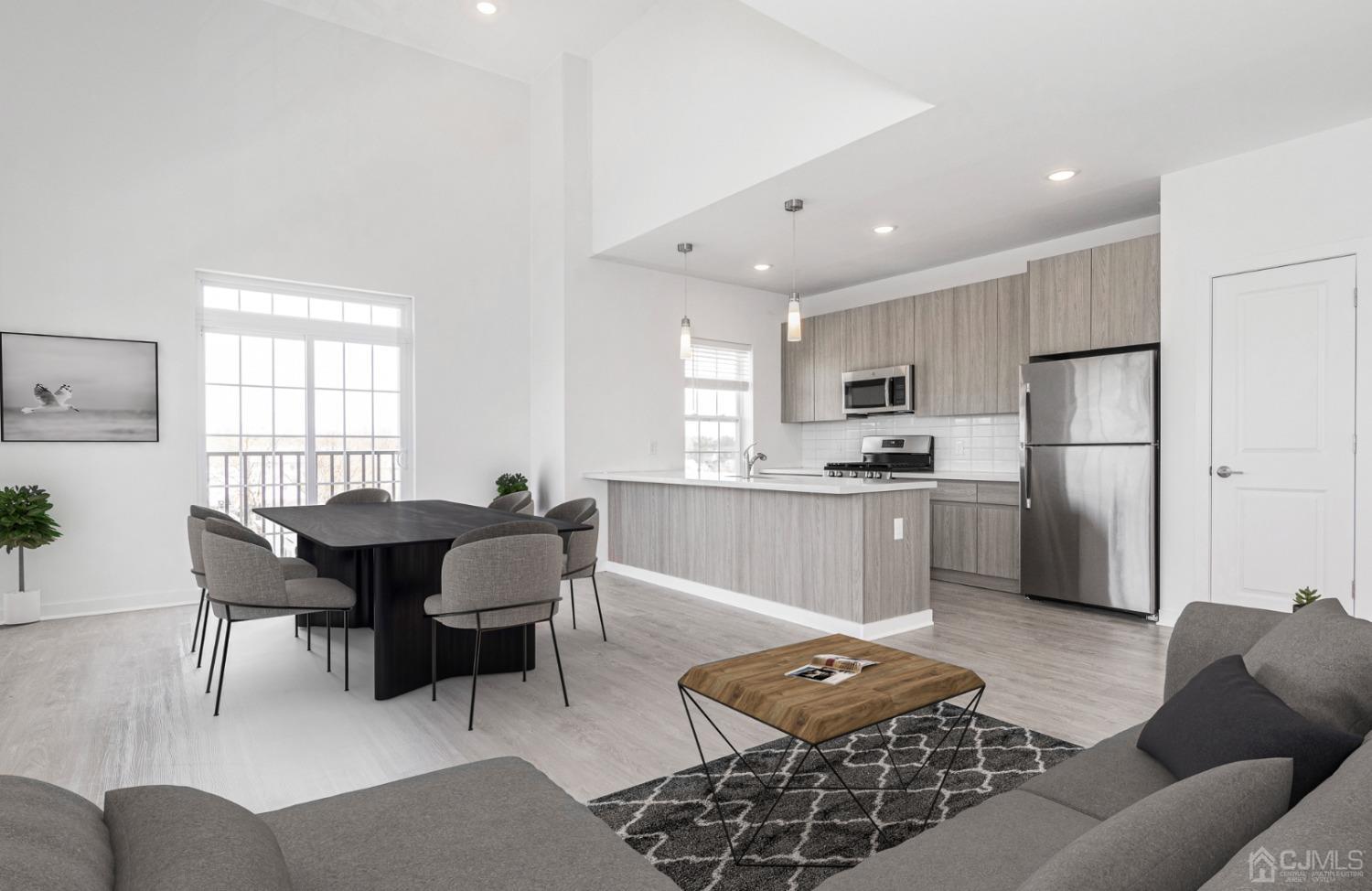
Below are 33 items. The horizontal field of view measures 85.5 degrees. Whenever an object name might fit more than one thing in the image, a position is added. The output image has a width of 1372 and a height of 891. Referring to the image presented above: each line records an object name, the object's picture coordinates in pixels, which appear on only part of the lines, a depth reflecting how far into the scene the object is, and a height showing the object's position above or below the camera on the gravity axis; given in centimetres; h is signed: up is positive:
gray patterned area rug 194 -110
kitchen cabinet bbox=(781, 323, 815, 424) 757 +66
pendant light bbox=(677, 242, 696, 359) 539 +124
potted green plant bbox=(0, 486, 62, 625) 434 -48
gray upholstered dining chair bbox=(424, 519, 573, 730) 295 -55
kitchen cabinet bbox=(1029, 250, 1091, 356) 497 +96
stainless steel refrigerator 456 -25
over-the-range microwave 652 +47
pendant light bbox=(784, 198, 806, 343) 447 +76
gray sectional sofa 83 -69
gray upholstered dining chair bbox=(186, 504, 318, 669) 359 -54
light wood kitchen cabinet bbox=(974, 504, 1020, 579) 543 -73
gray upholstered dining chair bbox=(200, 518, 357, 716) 306 -58
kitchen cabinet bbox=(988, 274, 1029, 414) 568 +83
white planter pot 453 -98
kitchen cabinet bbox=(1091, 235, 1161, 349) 463 +96
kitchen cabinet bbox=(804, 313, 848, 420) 724 +79
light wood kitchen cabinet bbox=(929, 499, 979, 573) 575 -74
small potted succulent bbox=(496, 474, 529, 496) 630 -33
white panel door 381 +5
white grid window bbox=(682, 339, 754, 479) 729 +38
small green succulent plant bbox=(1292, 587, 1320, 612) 229 -49
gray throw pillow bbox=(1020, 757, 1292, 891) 80 -45
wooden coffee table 182 -66
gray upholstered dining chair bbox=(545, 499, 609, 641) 408 -59
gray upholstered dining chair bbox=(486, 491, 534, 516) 517 -41
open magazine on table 209 -66
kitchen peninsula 431 -67
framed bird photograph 466 +37
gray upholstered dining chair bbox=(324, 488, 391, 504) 511 -35
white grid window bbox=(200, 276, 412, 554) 545 +40
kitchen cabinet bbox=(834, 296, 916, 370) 659 +100
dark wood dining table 326 -65
